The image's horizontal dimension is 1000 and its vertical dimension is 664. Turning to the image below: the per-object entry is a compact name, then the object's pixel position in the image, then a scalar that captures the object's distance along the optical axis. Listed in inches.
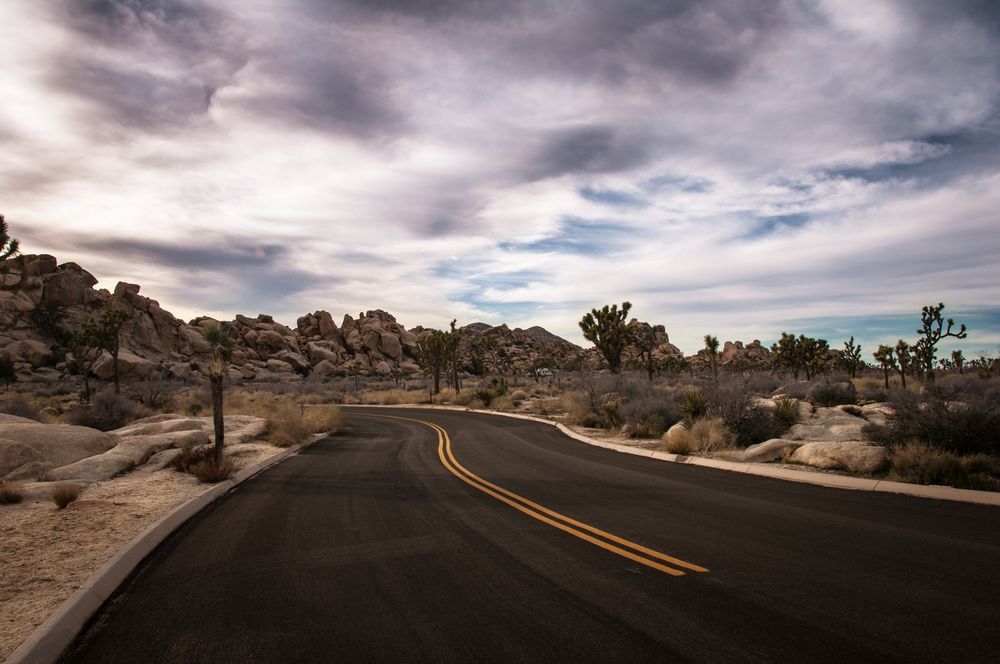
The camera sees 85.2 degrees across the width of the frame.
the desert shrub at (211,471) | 484.4
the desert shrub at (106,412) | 837.2
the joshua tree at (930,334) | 1393.9
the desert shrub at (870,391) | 1006.4
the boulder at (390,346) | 4498.0
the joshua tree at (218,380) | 552.3
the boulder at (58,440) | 541.6
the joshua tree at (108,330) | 1428.4
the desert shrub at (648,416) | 740.5
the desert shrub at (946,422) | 381.1
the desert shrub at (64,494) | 367.6
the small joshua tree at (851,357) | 1959.9
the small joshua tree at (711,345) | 1462.1
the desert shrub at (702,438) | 561.3
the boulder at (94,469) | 471.7
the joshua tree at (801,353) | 1771.7
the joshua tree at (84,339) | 1430.9
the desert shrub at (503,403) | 1464.7
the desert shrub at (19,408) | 782.5
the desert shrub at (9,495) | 374.6
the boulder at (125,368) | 2451.3
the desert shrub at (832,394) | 953.5
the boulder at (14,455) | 477.1
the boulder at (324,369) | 3662.6
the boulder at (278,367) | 3671.3
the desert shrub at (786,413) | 638.5
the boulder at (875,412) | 698.5
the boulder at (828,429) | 550.0
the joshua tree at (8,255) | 588.1
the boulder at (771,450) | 486.0
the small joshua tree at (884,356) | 1465.3
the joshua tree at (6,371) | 2379.4
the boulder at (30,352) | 2637.8
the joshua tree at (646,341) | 2164.1
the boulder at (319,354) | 4067.4
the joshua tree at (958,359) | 1753.2
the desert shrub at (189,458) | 529.0
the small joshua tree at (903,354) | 1400.1
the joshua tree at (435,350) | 2268.7
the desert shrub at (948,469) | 339.6
